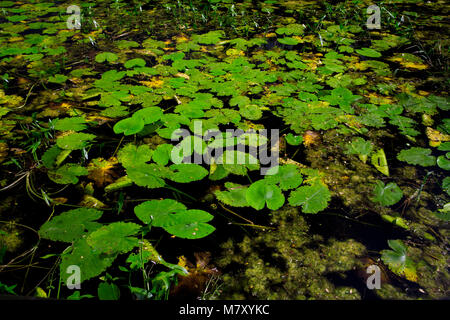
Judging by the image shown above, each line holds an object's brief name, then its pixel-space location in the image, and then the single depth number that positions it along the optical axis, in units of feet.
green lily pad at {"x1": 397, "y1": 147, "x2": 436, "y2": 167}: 4.46
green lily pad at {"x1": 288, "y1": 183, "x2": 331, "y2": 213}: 3.76
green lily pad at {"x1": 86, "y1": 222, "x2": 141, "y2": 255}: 3.13
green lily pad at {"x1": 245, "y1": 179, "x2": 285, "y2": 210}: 3.79
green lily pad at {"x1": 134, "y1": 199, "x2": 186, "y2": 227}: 3.41
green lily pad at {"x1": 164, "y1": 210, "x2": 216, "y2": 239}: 3.32
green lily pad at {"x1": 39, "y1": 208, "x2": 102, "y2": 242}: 3.31
